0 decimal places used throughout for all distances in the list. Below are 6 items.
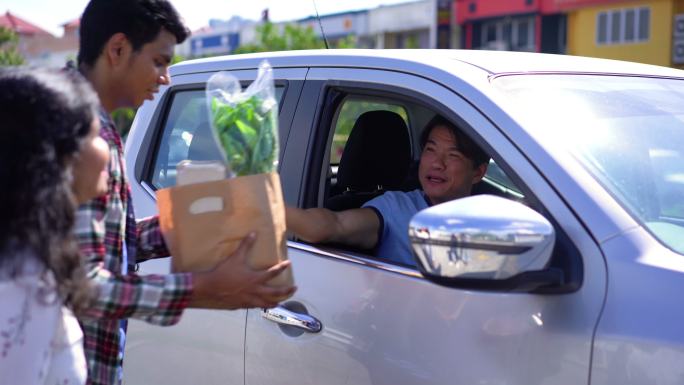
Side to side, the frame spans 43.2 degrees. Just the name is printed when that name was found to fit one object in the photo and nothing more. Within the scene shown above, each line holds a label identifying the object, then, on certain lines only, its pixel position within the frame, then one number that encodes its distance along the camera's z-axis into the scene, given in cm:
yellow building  3262
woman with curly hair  145
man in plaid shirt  170
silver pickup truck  180
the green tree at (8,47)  2483
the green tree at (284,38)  3303
